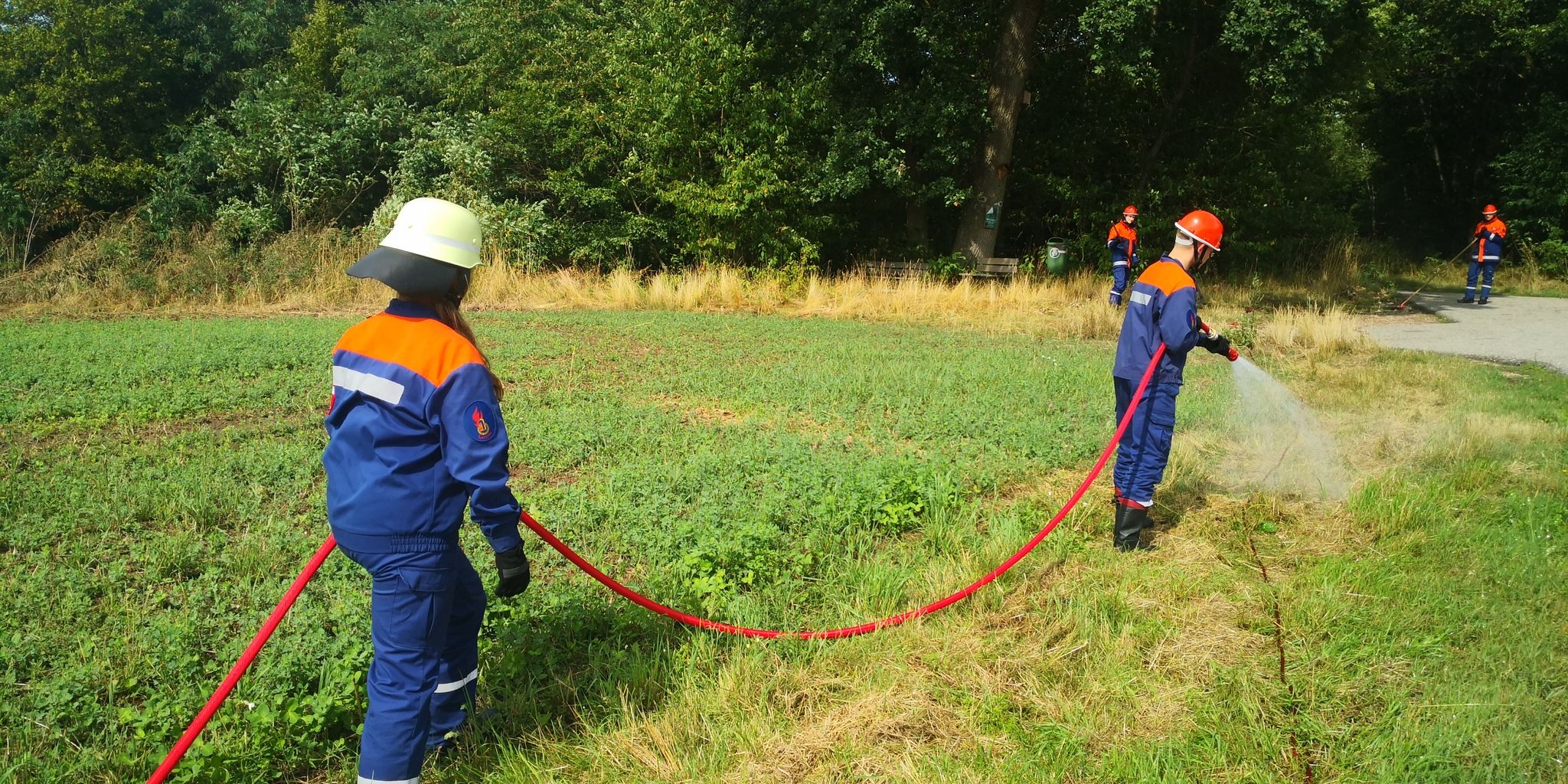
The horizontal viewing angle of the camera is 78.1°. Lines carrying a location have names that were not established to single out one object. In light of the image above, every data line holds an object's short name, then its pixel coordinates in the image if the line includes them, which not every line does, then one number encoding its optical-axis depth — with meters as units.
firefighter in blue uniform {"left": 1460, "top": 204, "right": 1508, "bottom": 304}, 19.23
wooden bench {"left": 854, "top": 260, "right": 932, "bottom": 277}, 20.98
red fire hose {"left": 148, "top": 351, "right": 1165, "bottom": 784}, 2.94
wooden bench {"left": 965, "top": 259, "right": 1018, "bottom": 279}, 21.33
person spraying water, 5.80
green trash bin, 21.66
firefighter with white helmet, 3.18
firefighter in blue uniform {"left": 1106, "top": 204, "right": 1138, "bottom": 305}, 17.64
